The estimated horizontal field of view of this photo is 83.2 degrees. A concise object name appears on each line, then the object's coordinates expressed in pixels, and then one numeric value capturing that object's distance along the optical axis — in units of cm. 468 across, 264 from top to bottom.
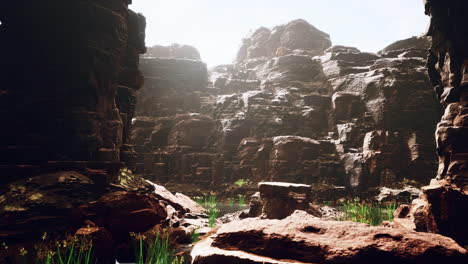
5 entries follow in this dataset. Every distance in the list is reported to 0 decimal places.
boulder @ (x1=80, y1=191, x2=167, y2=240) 498
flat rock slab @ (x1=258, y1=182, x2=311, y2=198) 930
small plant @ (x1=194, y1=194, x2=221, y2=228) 738
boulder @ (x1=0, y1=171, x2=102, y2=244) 448
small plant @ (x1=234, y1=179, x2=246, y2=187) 1923
